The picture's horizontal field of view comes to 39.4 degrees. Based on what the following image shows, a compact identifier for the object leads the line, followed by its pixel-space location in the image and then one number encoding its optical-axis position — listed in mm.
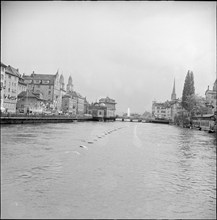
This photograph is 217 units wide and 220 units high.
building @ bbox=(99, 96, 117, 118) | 159888
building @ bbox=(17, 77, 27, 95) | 82612
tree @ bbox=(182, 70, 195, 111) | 78375
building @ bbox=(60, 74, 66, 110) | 120650
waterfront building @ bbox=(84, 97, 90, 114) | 159125
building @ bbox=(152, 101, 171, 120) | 161875
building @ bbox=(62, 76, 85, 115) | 125775
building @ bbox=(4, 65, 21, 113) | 67750
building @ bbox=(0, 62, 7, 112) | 60488
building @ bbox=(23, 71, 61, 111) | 105500
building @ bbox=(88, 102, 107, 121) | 146875
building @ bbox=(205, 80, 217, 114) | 94456
